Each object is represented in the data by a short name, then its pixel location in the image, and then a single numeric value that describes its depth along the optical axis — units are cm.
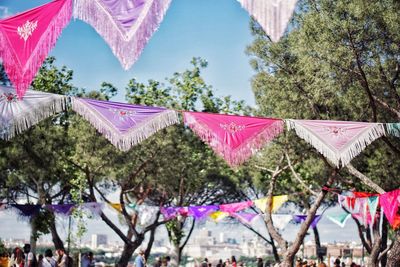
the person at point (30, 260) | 1628
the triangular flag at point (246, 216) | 3000
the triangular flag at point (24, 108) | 1134
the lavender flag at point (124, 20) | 854
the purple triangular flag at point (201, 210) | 2840
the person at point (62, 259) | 1725
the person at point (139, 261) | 2053
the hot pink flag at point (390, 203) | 1730
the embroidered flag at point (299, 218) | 3003
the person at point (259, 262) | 2716
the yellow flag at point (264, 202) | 2607
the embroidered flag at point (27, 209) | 2503
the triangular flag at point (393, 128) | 1414
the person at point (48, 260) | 1594
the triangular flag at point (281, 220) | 3000
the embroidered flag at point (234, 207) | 2785
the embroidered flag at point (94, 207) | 2423
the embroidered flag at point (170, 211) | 2884
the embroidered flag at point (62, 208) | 2472
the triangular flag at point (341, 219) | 2869
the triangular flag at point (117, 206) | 2675
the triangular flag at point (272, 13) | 709
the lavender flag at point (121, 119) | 1209
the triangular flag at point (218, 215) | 2972
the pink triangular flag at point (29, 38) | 907
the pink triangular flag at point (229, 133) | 1288
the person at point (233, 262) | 2788
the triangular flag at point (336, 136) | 1371
